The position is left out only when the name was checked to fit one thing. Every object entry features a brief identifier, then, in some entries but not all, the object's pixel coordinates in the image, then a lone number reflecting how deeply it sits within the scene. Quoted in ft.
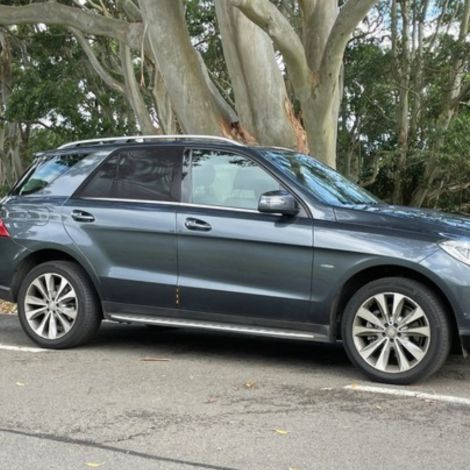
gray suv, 17.54
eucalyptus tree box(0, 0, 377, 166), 32.63
